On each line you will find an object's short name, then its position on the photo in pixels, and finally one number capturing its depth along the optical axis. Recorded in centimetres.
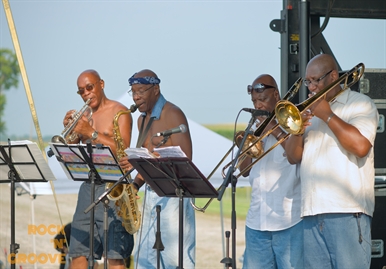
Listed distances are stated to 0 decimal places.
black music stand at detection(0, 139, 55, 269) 988
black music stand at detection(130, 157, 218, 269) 803
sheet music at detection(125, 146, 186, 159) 786
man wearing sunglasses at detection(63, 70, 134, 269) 1031
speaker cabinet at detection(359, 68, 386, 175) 1046
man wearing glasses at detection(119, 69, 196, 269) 985
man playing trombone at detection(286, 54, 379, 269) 798
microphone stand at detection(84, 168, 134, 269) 904
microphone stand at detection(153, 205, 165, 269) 924
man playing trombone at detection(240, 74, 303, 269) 928
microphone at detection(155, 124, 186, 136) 831
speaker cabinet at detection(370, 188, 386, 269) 1039
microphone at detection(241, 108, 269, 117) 863
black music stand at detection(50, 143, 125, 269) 918
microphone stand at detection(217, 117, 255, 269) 812
